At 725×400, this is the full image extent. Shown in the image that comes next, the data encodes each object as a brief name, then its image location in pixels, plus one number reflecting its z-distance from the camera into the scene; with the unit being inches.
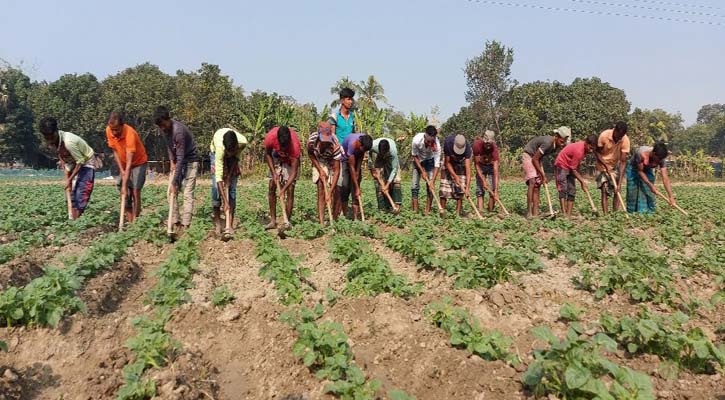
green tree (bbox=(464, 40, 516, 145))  1323.8
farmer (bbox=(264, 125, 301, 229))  283.3
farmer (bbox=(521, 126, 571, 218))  352.2
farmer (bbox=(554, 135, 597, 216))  350.3
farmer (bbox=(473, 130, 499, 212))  359.3
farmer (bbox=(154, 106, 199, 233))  267.0
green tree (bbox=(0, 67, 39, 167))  1473.2
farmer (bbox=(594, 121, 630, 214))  350.6
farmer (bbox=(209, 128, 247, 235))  264.4
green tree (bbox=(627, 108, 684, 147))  1328.7
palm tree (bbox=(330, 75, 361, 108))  1286.9
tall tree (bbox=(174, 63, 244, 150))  1211.2
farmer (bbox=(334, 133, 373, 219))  307.5
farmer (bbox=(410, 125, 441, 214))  343.6
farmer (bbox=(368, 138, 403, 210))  342.0
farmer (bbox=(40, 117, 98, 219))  295.1
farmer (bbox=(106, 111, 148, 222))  287.1
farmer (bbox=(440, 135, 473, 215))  343.0
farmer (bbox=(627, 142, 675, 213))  343.0
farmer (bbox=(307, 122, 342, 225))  301.3
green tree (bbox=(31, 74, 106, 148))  1444.4
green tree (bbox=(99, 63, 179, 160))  1321.4
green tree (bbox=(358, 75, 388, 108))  1273.4
